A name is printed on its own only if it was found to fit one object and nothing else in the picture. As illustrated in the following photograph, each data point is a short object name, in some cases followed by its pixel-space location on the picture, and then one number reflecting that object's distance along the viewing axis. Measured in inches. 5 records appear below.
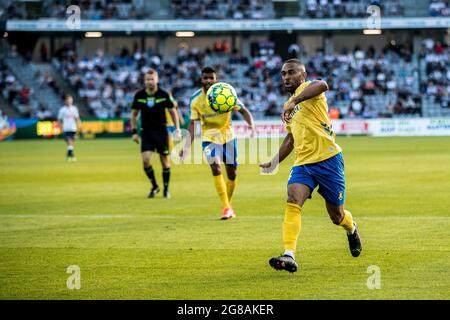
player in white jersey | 1317.7
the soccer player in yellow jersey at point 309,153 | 386.3
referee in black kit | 752.3
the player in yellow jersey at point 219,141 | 604.7
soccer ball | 551.2
